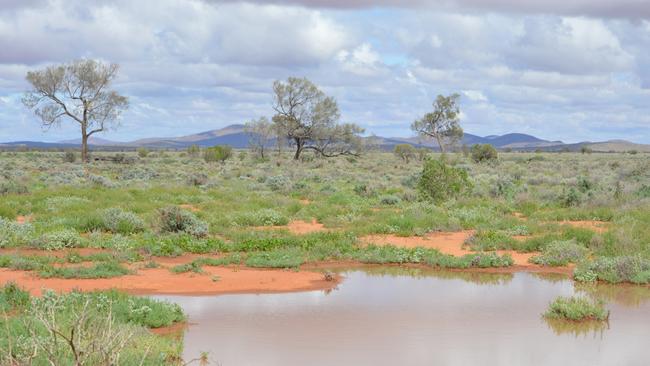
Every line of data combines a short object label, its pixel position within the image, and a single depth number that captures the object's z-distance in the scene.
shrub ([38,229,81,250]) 16.41
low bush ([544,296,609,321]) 10.98
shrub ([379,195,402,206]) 26.23
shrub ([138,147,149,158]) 80.44
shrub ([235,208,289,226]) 20.73
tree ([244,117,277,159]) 66.19
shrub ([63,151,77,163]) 60.53
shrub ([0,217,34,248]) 16.73
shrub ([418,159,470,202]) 25.97
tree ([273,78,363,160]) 58.91
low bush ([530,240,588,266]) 15.77
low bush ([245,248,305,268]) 15.30
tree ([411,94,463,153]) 65.94
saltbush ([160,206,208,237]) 18.39
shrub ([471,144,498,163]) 62.72
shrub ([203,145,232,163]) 64.50
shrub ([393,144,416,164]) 73.19
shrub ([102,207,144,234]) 18.75
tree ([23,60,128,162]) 55.38
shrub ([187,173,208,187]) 35.12
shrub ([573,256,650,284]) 14.00
